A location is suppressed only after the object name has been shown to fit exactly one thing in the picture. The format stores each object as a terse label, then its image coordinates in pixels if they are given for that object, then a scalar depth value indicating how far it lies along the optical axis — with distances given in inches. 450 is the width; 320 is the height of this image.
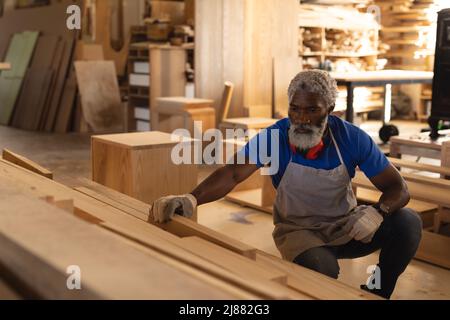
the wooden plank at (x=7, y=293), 64.7
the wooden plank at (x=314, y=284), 77.1
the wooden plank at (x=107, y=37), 392.2
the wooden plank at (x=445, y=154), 195.2
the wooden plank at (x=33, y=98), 394.6
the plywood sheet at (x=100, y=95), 372.8
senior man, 110.6
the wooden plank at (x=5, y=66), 327.0
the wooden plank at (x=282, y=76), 314.0
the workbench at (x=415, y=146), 219.1
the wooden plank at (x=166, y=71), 332.2
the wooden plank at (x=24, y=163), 133.0
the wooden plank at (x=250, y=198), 209.4
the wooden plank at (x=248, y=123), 260.7
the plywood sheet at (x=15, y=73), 416.5
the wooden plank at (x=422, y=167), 183.3
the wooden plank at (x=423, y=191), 158.4
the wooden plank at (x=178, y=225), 85.9
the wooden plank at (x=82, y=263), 54.2
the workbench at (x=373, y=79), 285.7
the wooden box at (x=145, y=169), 160.6
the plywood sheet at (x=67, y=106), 382.9
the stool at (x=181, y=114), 269.9
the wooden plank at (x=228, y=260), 72.5
